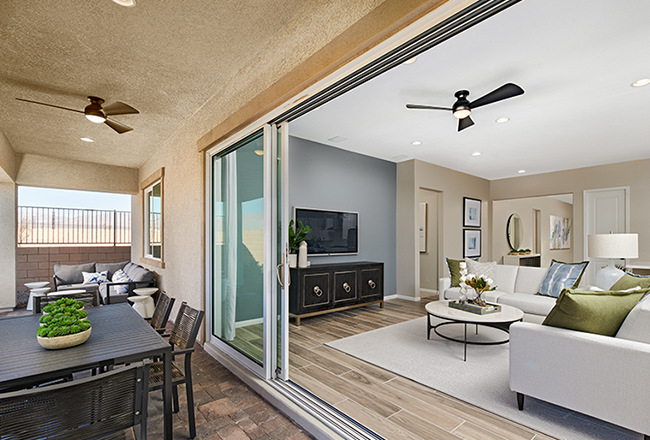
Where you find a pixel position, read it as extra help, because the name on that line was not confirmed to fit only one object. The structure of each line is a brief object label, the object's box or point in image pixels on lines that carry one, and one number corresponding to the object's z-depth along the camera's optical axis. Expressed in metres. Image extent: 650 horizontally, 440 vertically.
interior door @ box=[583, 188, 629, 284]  6.27
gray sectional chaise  5.14
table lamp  4.25
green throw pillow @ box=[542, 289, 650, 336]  2.09
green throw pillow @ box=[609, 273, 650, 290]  2.78
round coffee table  3.12
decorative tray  3.39
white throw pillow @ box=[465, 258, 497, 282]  5.05
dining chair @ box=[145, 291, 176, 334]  2.48
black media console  4.47
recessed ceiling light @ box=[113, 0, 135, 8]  1.93
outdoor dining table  1.45
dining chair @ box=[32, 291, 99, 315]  2.86
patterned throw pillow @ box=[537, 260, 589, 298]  4.29
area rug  2.09
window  5.15
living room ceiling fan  2.92
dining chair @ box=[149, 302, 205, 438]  1.96
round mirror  8.90
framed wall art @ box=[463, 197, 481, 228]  7.34
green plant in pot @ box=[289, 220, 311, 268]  4.61
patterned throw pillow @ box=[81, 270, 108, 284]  6.00
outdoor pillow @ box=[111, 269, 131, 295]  5.28
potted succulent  1.69
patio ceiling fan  3.09
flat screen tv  5.01
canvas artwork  10.52
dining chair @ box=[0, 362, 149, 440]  1.04
